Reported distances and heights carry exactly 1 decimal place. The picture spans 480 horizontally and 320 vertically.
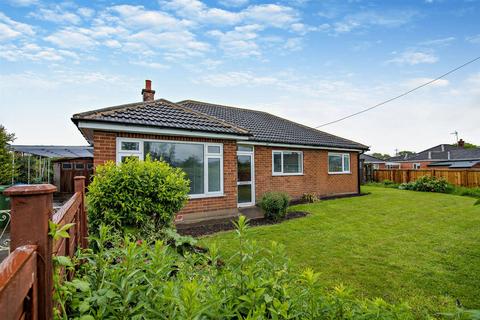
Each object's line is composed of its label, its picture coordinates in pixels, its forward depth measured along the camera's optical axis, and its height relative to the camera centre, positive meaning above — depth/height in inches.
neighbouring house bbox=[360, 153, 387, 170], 1625.2 +41.7
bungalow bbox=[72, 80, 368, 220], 286.4 +30.0
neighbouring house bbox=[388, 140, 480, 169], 1322.7 +52.2
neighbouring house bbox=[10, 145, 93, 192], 616.6 +15.7
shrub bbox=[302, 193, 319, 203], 507.8 -63.5
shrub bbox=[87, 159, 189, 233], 163.0 -18.3
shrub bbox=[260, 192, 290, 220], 353.7 -54.8
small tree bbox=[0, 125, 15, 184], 487.6 +23.3
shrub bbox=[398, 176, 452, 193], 679.7 -53.2
